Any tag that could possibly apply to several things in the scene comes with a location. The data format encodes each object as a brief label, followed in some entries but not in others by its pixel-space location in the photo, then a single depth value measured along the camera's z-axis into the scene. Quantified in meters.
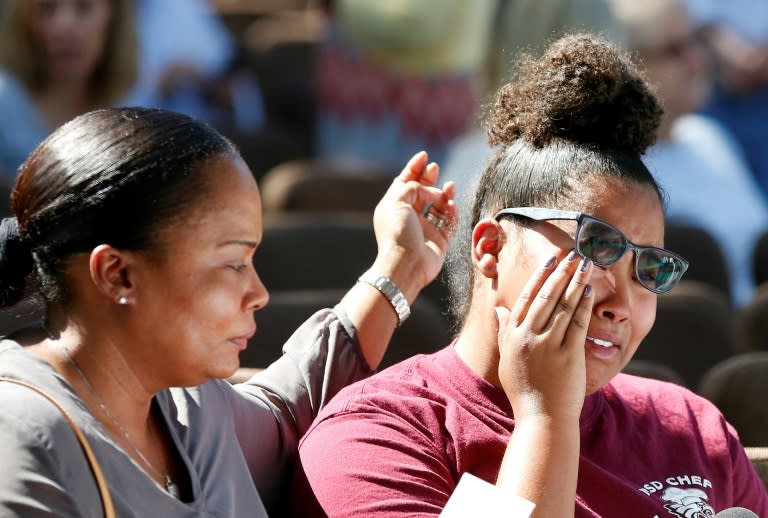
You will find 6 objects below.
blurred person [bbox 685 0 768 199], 10.25
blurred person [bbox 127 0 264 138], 10.34
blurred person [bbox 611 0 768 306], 8.62
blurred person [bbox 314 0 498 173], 9.79
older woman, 2.88
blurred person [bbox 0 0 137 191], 8.57
